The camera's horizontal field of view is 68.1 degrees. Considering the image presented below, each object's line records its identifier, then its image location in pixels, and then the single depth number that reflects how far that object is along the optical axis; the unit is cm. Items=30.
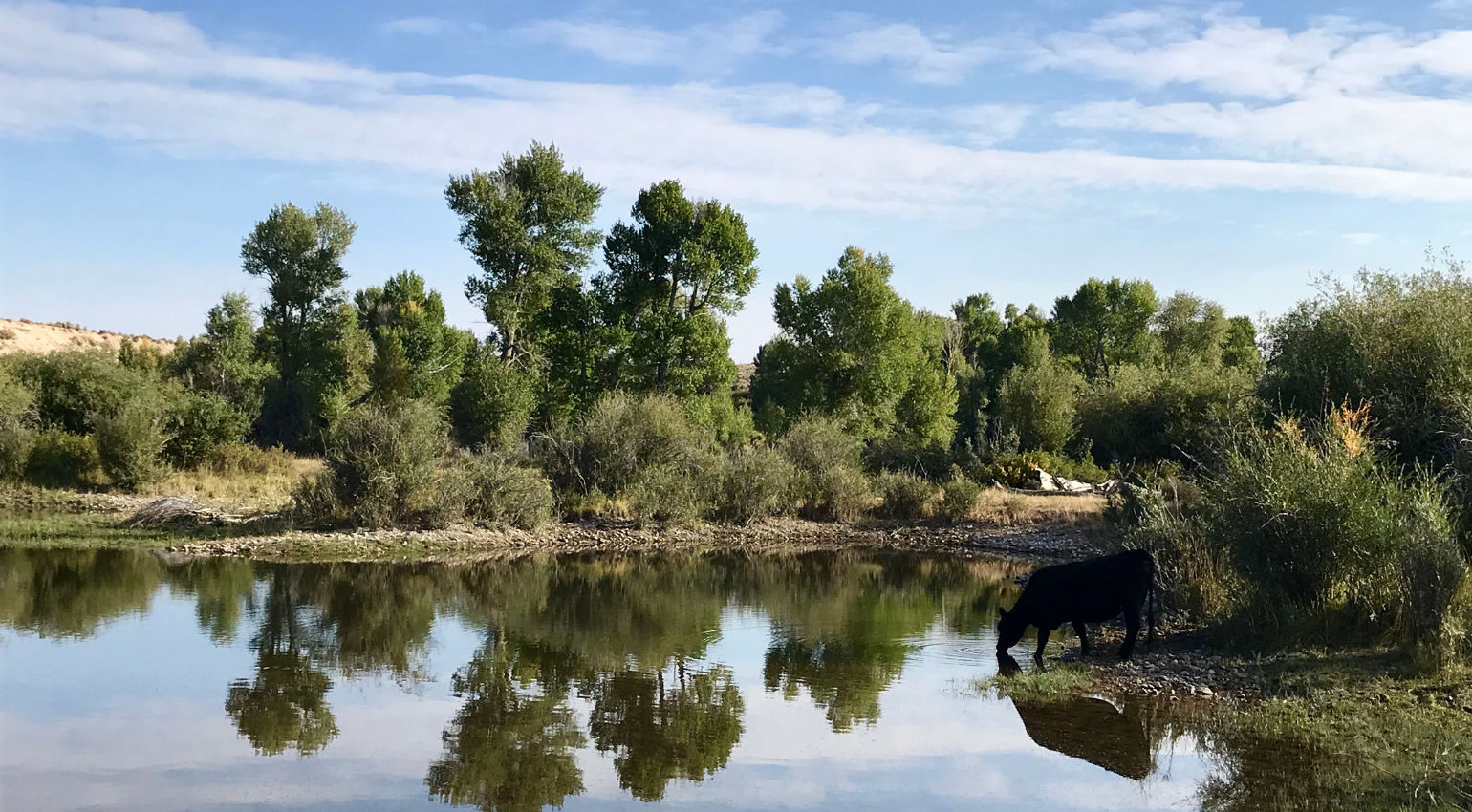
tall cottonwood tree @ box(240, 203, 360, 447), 4997
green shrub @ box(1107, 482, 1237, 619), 1576
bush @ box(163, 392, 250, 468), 3412
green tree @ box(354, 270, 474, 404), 4512
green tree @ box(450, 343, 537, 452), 4188
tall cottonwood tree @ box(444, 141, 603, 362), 4194
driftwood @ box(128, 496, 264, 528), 2683
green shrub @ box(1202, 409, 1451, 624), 1304
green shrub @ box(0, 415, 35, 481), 3130
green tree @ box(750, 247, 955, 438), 4403
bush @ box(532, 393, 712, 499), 3231
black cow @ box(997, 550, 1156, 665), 1423
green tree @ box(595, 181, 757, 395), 3916
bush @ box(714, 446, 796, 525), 3309
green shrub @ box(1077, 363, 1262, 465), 3712
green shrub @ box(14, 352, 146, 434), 3425
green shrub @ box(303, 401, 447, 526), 2656
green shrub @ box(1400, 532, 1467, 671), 1181
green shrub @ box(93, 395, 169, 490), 3097
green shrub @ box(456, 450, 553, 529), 2897
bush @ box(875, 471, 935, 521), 3500
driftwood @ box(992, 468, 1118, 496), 3628
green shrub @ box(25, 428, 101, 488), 3180
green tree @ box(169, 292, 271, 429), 4644
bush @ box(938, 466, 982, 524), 3372
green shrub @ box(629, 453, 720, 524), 3133
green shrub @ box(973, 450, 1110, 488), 3744
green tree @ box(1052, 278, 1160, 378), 6494
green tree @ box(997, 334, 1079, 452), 4256
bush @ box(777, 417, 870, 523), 3481
